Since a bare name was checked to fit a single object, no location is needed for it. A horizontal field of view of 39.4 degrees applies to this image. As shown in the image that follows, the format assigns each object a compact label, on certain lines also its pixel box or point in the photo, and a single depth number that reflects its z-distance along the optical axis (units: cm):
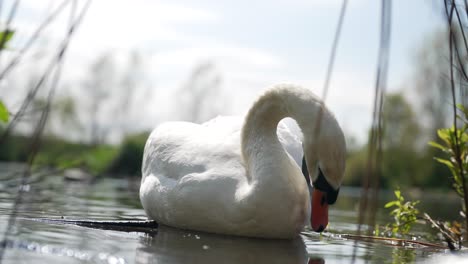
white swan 477
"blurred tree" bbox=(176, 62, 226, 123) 3730
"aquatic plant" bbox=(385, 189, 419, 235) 575
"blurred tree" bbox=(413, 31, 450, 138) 3512
